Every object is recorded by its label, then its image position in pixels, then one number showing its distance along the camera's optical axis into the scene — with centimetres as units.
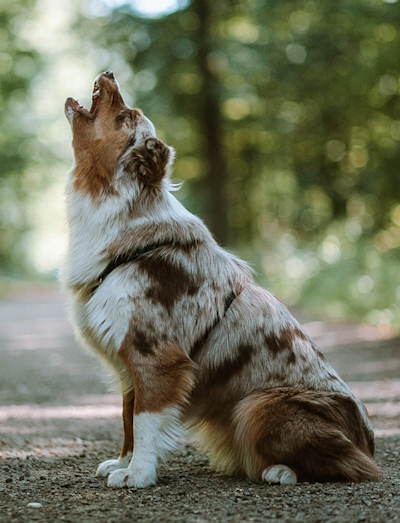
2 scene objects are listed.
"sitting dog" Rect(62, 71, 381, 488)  361
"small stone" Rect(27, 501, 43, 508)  317
